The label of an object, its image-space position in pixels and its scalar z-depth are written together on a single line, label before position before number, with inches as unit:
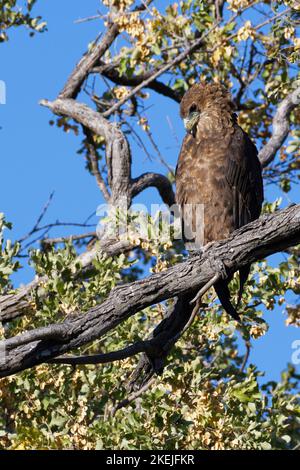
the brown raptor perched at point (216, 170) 481.1
